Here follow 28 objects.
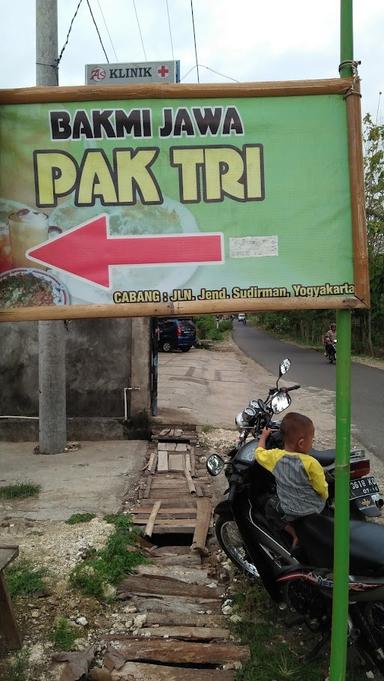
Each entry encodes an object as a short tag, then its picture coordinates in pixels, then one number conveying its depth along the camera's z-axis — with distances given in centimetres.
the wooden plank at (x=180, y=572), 396
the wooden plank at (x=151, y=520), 459
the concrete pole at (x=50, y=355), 687
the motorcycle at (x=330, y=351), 2171
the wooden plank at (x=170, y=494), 554
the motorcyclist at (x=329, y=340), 2217
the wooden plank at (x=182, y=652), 302
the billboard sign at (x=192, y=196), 213
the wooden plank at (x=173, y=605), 352
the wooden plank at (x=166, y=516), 493
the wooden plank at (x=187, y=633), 323
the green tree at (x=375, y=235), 2186
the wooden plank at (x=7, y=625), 302
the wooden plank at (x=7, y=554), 296
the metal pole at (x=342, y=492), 215
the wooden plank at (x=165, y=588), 375
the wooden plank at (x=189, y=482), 566
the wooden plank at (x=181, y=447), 734
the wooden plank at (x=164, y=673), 287
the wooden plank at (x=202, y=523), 436
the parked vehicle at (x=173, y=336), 2512
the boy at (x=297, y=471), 297
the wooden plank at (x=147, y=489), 556
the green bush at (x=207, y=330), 3719
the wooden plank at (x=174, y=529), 470
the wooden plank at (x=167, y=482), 589
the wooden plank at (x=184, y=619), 338
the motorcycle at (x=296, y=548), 275
